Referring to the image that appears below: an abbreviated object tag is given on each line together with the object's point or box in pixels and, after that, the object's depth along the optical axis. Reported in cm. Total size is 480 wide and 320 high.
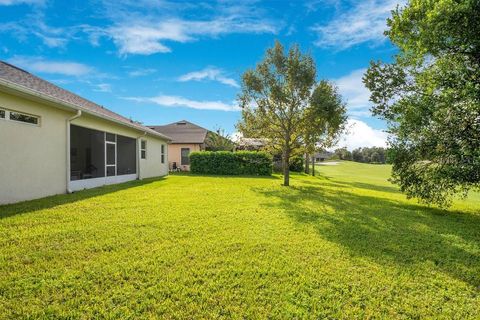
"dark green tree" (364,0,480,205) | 588
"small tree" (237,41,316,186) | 1312
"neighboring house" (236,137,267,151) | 1767
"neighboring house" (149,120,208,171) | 2700
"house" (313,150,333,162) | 7816
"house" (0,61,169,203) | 698
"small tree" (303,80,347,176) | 1277
